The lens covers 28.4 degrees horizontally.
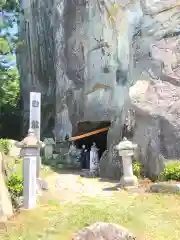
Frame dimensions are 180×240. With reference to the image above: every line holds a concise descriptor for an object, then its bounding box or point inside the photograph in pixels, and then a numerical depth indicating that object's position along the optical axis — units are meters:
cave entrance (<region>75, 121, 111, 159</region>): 19.72
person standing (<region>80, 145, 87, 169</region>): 16.28
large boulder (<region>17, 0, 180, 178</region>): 13.16
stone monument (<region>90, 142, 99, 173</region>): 14.46
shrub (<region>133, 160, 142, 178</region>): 10.72
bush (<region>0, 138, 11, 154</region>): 13.89
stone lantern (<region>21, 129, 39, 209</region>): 6.73
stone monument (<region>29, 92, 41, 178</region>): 10.12
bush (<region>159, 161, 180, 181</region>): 9.11
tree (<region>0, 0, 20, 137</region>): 16.30
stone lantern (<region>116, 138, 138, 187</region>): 9.96
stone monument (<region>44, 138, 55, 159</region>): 17.55
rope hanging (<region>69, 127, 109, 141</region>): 18.06
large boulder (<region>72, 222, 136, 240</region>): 5.05
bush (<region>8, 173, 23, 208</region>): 6.97
